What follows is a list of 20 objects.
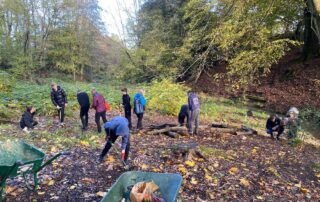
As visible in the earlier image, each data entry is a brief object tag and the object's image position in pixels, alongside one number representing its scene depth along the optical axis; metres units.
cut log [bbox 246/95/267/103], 21.98
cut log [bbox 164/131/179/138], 10.19
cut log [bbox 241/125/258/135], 11.95
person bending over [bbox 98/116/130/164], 6.30
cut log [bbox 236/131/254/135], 11.42
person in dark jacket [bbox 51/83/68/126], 10.51
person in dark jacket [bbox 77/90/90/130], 9.85
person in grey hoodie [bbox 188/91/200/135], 10.17
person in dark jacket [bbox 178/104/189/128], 11.23
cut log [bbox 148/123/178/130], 10.97
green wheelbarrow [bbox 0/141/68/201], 4.82
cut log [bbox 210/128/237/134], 11.44
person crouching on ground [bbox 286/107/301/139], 11.18
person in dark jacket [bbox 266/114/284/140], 11.32
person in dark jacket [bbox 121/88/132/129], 10.33
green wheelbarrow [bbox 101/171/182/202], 4.18
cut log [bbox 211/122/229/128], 11.91
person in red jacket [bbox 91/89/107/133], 9.52
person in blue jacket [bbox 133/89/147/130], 10.32
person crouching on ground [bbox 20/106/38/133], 9.65
